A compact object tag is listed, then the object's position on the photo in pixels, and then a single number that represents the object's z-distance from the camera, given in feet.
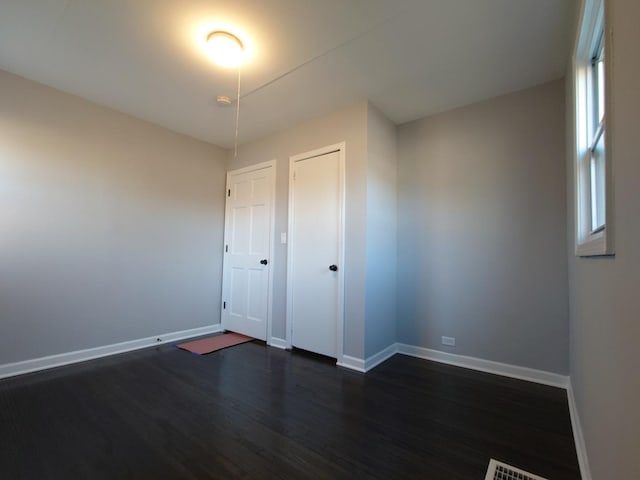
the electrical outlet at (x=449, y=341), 9.49
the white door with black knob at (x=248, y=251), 11.96
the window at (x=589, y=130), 4.63
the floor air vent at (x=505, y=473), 4.60
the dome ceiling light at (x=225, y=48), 6.64
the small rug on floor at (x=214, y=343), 10.70
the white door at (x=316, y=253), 9.76
